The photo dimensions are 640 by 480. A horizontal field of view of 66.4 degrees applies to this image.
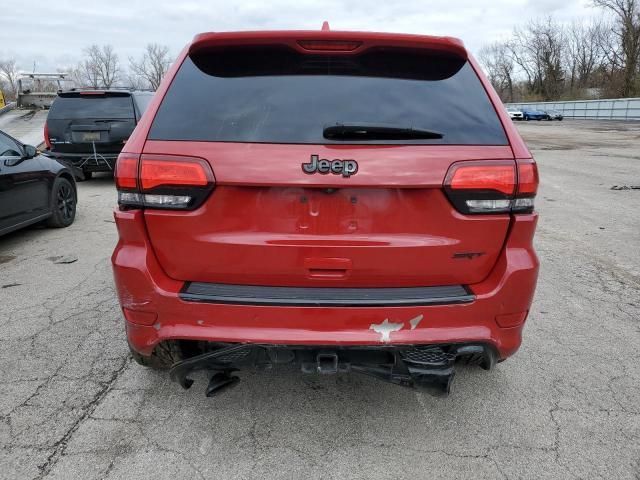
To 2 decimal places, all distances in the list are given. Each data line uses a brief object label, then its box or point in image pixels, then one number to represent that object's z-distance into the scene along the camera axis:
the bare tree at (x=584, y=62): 70.56
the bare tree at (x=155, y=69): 83.23
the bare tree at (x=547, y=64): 73.81
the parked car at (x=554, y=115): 54.16
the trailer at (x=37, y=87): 23.52
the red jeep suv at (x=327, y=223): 2.06
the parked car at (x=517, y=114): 56.32
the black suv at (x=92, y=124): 9.38
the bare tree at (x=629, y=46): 51.66
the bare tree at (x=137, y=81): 74.44
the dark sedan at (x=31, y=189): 5.54
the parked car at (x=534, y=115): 54.32
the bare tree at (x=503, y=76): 87.31
